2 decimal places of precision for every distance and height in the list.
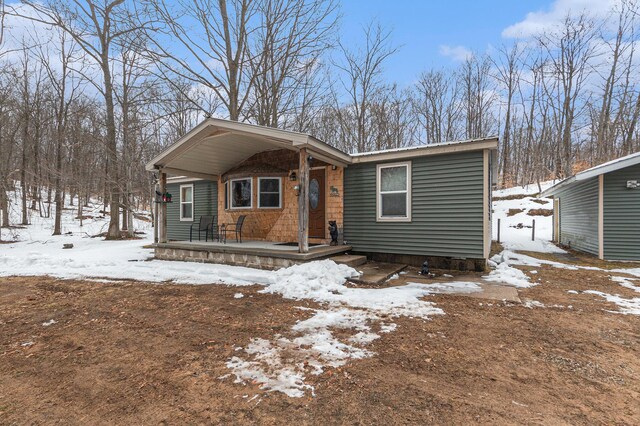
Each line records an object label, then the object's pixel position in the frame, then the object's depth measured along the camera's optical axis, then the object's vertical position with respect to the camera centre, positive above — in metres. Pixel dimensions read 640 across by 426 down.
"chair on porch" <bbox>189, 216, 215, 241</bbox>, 10.07 -0.36
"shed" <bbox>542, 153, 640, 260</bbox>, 8.14 +0.17
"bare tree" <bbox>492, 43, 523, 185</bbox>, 23.95 +11.44
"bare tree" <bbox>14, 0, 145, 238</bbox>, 11.87 +7.66
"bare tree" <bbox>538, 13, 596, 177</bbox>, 20.14 +10.79
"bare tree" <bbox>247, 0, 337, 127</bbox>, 12.34 +7.10
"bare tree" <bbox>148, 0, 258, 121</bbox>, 11.69 +6.89
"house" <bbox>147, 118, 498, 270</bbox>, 6.70 +0.45
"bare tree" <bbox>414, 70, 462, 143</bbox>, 23.94 +8.65
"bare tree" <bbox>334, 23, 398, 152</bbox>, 19.17 +9.41
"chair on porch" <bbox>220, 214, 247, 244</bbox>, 8.77 -0.47
